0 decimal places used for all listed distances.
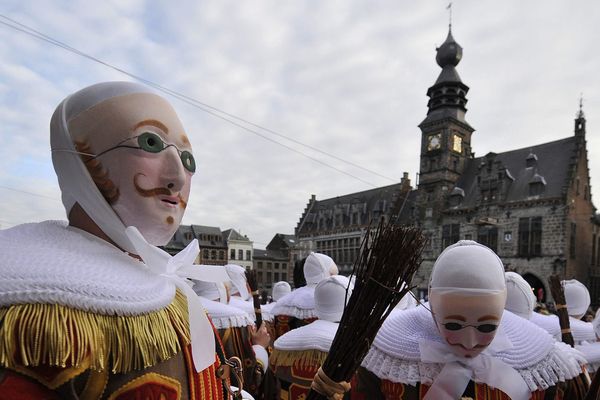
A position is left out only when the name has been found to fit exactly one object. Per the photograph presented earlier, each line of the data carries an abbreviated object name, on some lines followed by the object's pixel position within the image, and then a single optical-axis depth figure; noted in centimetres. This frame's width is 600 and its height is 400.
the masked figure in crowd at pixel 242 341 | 332
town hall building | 2361
